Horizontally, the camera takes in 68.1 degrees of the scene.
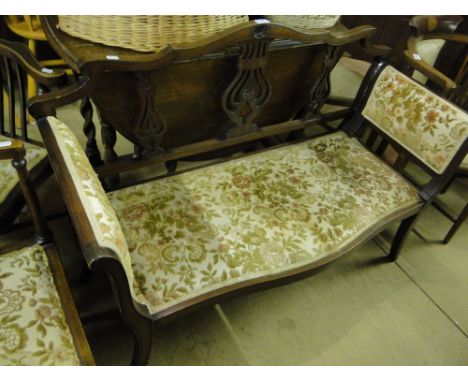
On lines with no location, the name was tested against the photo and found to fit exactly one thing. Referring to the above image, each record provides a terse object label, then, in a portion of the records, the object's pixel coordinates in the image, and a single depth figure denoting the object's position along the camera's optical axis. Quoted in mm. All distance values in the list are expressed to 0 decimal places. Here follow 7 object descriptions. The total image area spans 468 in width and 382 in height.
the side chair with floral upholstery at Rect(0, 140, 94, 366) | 743
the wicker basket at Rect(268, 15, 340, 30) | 1052
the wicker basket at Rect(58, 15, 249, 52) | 857
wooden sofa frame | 646
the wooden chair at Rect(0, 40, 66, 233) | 995
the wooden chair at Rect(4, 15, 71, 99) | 1815
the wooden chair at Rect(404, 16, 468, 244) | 1301
